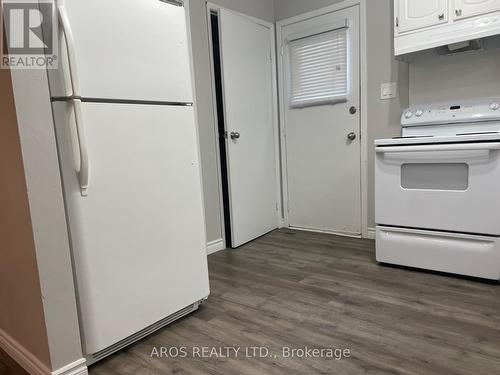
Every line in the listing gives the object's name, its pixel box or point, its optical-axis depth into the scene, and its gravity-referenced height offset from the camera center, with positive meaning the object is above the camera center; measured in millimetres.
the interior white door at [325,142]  2987 -73
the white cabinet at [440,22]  2037 +637
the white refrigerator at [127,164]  1318 -80
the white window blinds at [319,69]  3008 +577
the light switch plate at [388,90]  2760 +312
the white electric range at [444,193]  1994 -398
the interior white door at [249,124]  2920 +126
